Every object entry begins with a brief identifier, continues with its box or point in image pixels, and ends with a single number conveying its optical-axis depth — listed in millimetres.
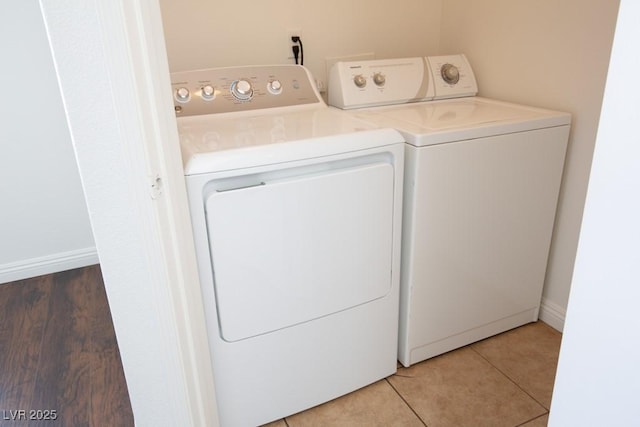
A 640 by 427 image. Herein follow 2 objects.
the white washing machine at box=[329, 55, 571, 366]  1481
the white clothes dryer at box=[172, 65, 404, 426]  1235
